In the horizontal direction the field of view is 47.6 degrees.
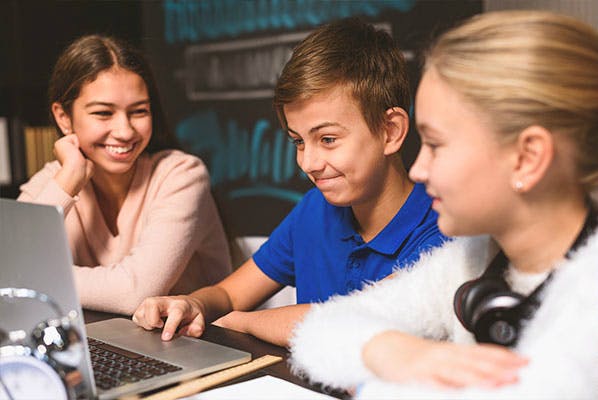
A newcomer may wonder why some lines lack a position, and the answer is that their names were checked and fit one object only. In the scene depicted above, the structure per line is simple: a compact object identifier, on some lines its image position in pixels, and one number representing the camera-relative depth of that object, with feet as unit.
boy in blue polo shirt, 4.05
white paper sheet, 2.83
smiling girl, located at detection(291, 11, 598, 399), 2.35
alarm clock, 2.56
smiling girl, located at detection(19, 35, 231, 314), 5.47
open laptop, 2.52
